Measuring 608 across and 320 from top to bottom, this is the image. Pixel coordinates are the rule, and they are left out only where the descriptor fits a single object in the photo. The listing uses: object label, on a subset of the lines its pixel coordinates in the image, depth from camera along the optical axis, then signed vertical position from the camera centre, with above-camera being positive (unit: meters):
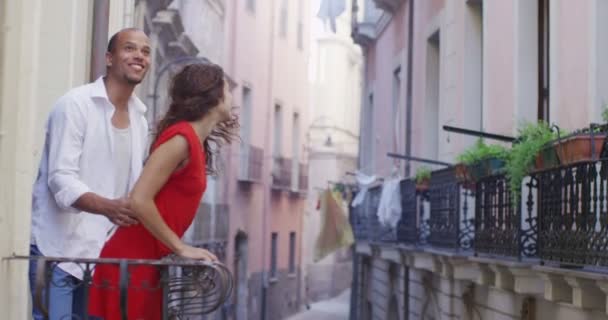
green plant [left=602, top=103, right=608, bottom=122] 8.05 +0.84
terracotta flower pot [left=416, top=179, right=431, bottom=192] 15.43 +0.62
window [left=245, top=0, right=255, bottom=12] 31.24 +5.96
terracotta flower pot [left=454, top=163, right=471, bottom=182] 12.30 +0.64
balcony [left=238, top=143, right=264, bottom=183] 30.30 +1.66
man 4.50 +0.25
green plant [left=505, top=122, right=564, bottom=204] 9.45 +0.70
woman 4.17 +0.11
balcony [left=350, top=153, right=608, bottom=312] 8.23 +0.01
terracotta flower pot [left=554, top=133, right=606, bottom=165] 8.03 +0.62
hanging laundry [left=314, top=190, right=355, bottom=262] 27.18 +0.02
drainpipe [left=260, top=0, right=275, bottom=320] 33.31 +1.28
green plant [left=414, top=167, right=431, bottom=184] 15.25 +0.75
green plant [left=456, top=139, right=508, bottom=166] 11.30 +0.80
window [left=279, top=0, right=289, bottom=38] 35.78 +6.38
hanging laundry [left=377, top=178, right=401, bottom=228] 17.58 +0.38
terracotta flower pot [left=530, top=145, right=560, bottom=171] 9.02 +0.60
